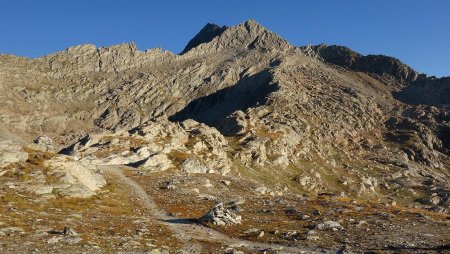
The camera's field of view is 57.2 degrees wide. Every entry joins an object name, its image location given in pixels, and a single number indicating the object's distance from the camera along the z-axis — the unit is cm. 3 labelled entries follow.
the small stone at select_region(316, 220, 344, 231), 3627
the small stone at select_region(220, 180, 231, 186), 7662
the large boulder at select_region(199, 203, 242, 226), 3891
